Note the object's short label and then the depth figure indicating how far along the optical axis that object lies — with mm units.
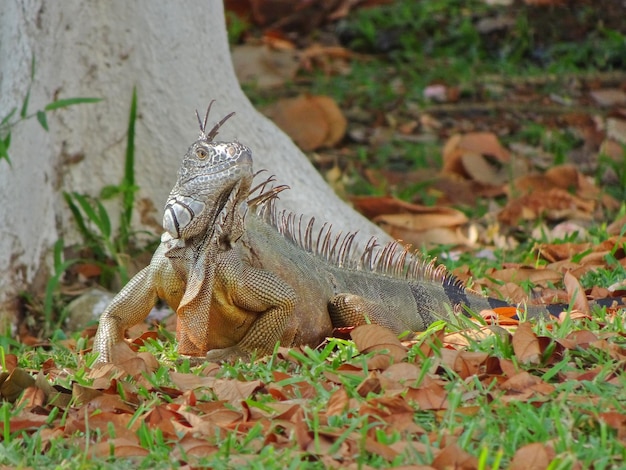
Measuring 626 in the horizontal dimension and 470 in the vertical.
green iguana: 10258
